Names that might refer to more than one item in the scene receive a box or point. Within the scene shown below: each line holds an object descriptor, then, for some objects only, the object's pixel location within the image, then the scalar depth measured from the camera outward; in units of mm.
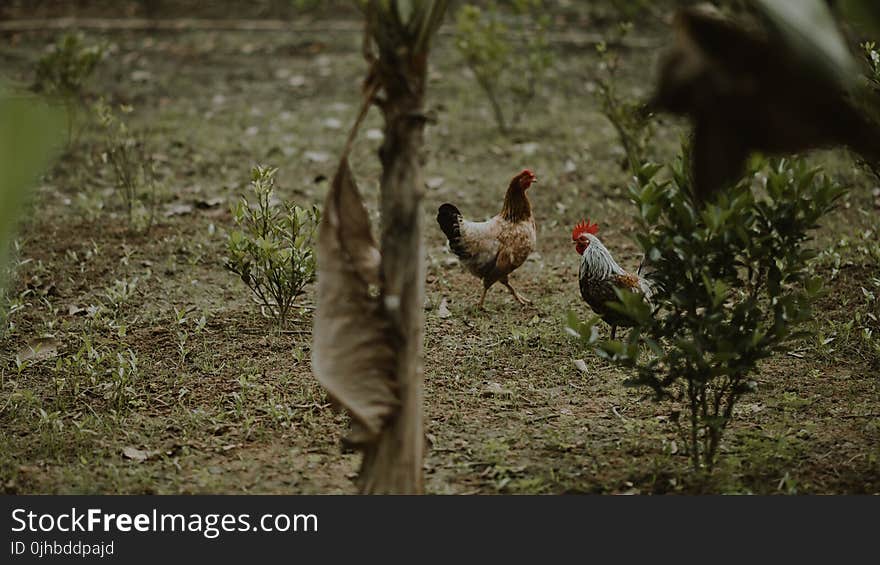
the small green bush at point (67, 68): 11359
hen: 8281
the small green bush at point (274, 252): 7324
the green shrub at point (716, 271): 5086
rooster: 7437
